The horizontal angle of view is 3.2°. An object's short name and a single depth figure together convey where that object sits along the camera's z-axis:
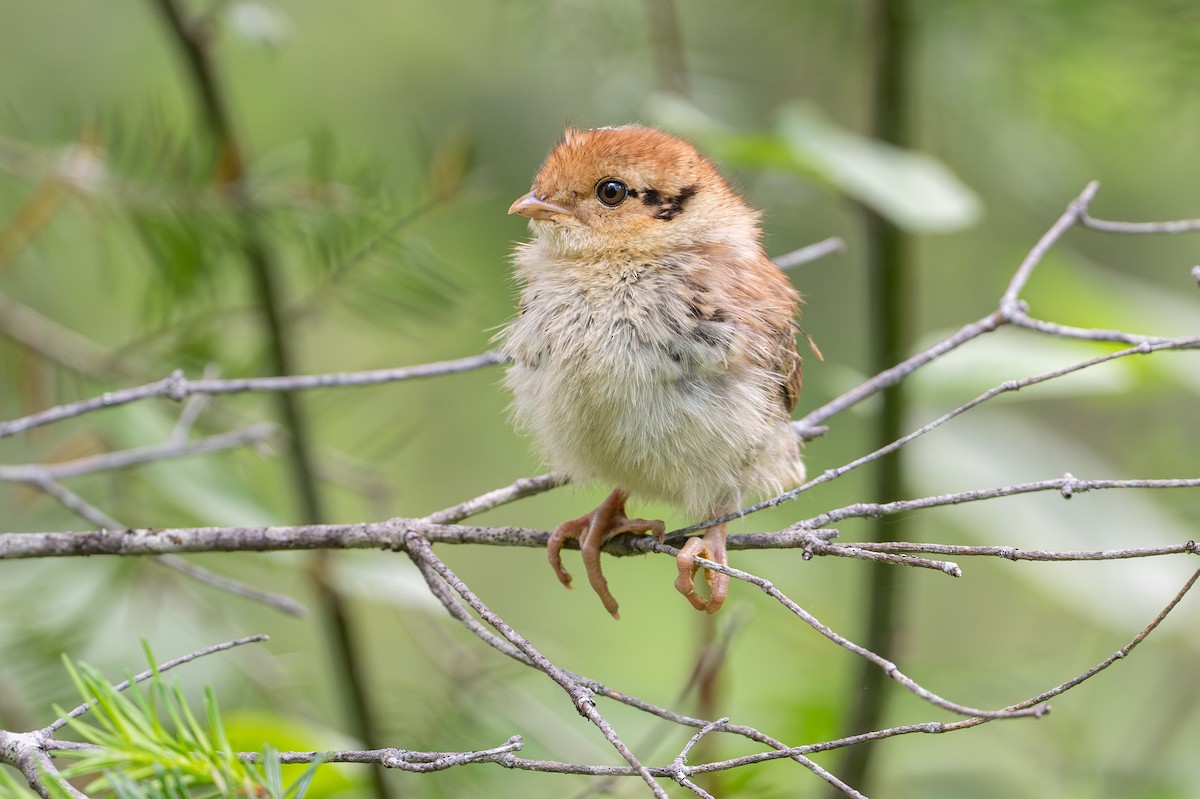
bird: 4.24
